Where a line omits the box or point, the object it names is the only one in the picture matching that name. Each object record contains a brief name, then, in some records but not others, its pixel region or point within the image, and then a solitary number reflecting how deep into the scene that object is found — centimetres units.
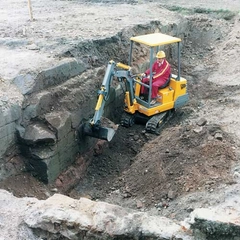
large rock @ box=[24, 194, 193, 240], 516
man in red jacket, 1001
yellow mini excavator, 947
